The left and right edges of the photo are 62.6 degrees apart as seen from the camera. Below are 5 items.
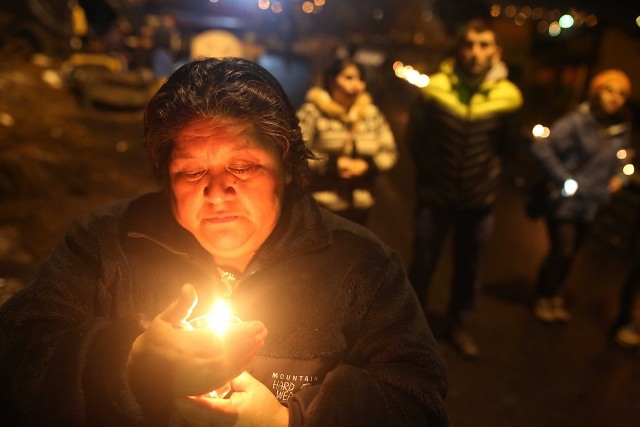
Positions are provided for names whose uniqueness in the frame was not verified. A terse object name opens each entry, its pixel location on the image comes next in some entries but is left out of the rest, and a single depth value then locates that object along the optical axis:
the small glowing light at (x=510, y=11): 11.78
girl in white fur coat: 4.11
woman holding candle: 1.33
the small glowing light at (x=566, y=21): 12.05
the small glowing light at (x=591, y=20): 11.61
